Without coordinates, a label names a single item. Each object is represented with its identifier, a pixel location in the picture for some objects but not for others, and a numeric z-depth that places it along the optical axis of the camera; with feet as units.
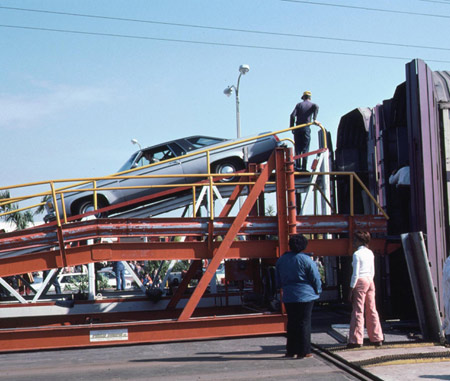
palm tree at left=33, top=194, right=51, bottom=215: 118.93
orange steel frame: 30.42
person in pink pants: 27.61
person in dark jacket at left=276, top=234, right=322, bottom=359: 26.18
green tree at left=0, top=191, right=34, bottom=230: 121.60
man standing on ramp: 45.44
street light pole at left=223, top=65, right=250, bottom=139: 82.12
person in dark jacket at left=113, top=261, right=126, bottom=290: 60.50
